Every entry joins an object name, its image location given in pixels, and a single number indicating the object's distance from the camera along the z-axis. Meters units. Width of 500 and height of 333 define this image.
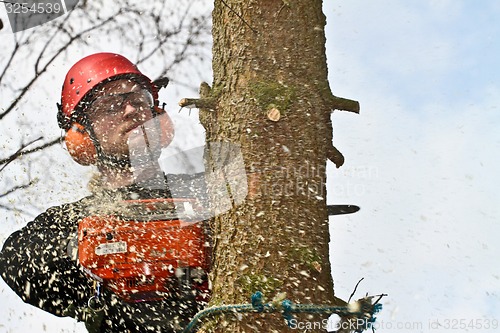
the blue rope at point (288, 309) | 5.15
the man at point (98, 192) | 5.51
